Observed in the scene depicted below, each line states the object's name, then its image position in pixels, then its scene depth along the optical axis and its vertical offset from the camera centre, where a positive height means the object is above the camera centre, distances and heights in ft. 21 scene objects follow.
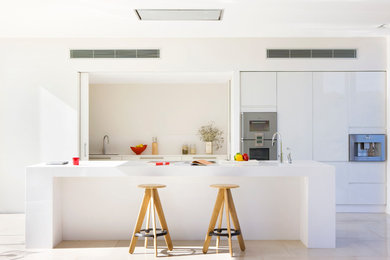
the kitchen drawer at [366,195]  22.53 -3.01
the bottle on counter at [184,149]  27.17 -0.95
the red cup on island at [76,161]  15.89 -0.98
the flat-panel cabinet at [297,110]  22.49 +1.13
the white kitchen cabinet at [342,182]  22.52 -2.38
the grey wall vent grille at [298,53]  22.40 +3.89
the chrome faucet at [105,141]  27.45 -0.47
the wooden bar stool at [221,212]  14.78 -2.56
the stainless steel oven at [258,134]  22.39 -0.05
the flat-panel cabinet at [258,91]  22.47 +2.05
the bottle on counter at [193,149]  27.29 -0.95
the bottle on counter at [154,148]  27.17 -0.90
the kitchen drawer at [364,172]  22.57 -1.90
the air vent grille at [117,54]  22.30 +3.81
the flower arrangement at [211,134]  27.07 -0.06
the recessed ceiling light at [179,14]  17.01 +4.53
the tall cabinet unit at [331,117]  22.52 +0.79
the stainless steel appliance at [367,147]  22.50 -0.68
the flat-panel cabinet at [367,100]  22.56 +1.63
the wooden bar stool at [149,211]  14.85 -2.56
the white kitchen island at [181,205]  16.58 -2.60
